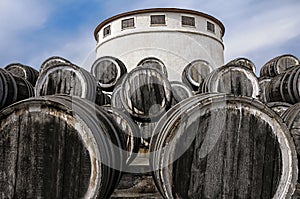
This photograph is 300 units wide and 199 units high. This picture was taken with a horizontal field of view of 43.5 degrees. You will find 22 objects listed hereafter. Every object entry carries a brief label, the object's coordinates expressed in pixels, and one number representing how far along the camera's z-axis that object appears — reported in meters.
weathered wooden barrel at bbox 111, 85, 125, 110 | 5.86
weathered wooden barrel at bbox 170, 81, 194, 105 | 6.26
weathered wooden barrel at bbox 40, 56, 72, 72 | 8.71
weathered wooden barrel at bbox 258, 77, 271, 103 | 7.14
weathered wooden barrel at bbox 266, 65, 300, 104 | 6.43
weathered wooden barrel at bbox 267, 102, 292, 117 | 5.45
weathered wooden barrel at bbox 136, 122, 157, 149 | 4.64
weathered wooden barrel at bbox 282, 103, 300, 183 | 3.04
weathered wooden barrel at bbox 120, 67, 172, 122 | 4.78
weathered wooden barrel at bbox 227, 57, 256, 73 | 9.56
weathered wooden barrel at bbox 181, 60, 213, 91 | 8.16
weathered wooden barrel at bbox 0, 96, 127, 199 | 2.17
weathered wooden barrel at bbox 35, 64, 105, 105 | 5.27
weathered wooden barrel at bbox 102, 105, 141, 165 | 4.09
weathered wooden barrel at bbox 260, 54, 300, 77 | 9.32
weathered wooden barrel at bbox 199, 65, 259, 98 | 5.72
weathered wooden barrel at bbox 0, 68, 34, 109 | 5.33
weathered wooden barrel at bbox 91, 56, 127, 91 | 7.66
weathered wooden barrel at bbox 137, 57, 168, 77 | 7.98
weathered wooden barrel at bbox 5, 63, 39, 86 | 8.38
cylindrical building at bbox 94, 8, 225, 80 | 15.13
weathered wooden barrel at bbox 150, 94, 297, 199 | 2.21
